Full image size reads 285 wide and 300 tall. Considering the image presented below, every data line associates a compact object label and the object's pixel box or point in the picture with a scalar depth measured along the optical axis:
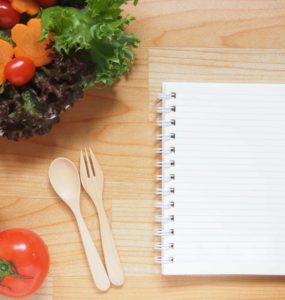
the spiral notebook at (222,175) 0.83
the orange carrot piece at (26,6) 0.77
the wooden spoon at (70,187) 0.82
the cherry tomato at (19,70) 0.76
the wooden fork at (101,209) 0.82
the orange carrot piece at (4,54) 0.77
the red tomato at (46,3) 0.77
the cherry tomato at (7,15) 0.77
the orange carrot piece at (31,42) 0.76
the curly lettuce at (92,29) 0.75
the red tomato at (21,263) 0.79
